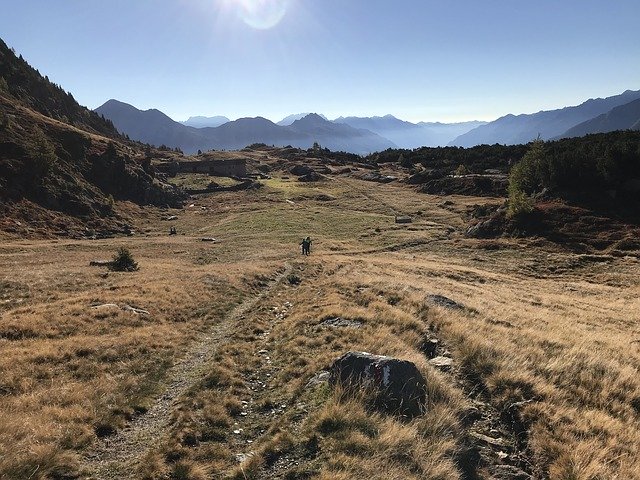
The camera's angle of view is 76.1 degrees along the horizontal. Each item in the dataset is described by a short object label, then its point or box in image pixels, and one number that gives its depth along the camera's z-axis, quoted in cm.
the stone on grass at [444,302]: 2022
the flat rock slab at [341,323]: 1600
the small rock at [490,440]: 888
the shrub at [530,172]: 6750
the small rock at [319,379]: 1103
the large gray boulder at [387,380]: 942
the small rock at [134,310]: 1908
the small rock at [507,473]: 787
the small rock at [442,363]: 1227
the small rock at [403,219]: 6998
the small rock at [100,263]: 3492
